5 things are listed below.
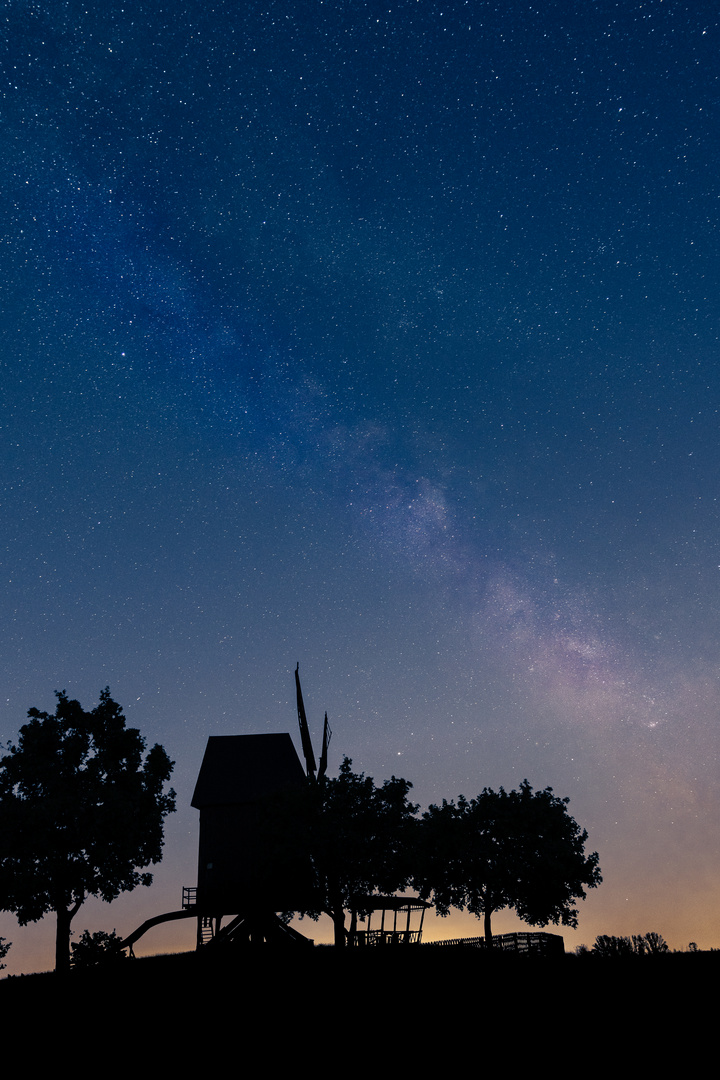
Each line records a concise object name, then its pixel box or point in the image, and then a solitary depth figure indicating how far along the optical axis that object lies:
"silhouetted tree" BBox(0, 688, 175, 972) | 32.09
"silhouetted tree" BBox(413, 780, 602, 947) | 43.12
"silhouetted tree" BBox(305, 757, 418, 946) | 38.31
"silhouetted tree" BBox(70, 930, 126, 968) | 31.00
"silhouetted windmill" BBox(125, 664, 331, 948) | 38.81
